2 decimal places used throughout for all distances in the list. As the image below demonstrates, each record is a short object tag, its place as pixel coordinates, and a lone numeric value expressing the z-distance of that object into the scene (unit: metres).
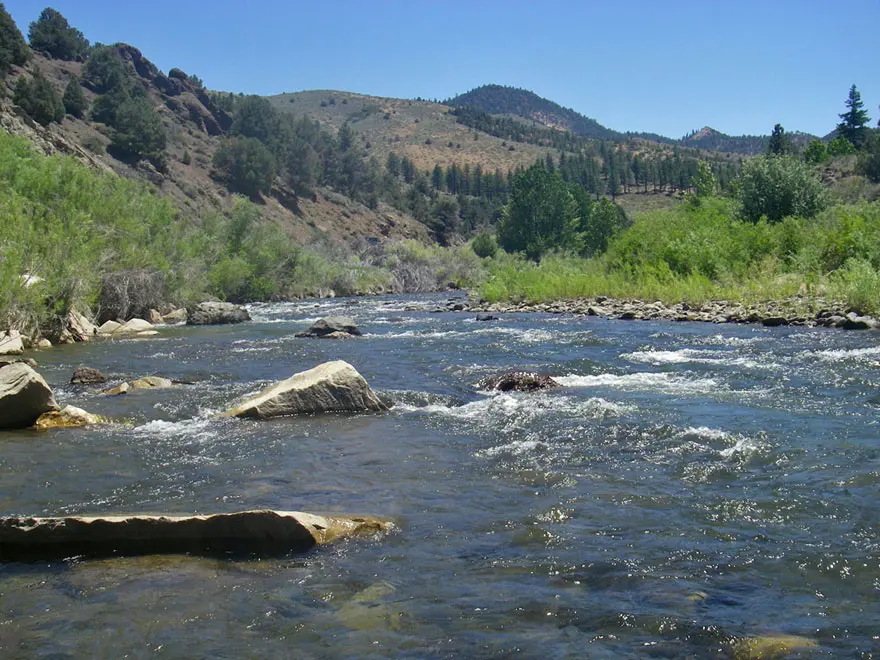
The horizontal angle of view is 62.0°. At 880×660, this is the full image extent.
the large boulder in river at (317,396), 10.33
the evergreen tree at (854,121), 98.19
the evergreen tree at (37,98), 54.81
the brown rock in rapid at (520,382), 12.32
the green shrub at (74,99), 67.25
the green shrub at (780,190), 37.66
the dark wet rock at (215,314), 29.36
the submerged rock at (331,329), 22.78
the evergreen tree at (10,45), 63.06
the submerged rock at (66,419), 9.79
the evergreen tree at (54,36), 84.19
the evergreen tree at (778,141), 92.77
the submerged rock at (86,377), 13.85
